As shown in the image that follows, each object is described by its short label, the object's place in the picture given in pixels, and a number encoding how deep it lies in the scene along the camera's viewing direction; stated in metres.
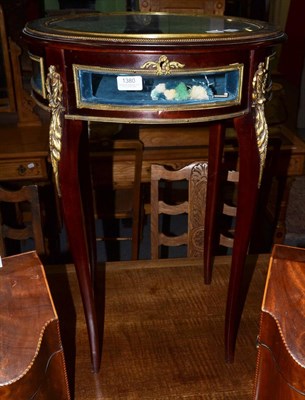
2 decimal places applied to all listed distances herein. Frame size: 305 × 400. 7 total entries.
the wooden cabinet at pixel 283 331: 0.70
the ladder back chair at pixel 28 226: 1.21
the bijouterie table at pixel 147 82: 0.77
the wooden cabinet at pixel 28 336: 0.66
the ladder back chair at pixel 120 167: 1.87
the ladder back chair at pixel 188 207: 1.32
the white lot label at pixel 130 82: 0.78
